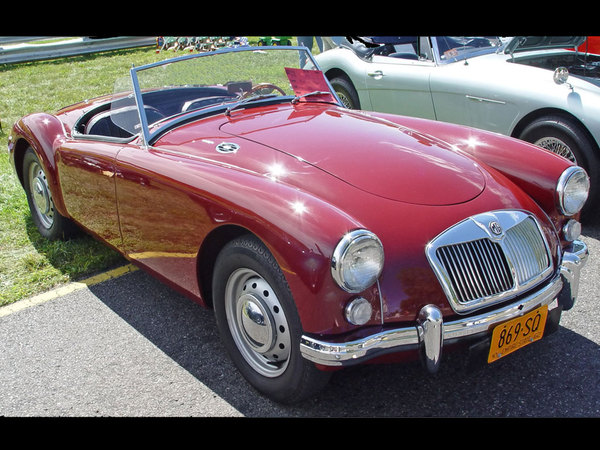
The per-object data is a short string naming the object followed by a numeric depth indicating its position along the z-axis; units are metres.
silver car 4.20
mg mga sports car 2.16
